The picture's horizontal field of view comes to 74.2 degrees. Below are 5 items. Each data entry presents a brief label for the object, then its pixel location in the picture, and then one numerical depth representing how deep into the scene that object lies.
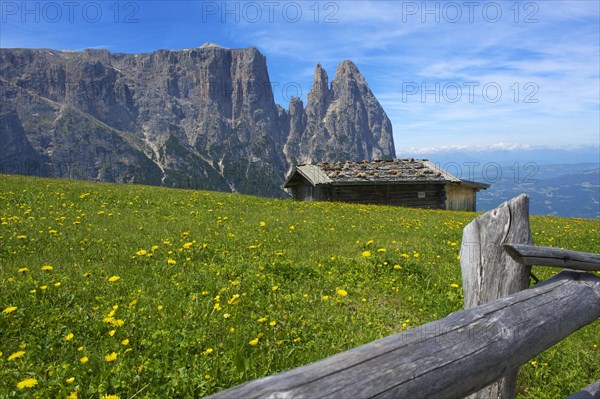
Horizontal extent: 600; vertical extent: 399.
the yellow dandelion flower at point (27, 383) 3.35
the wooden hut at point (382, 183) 30.42
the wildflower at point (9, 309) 4.73
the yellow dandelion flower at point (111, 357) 3.84
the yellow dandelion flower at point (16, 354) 3.75
